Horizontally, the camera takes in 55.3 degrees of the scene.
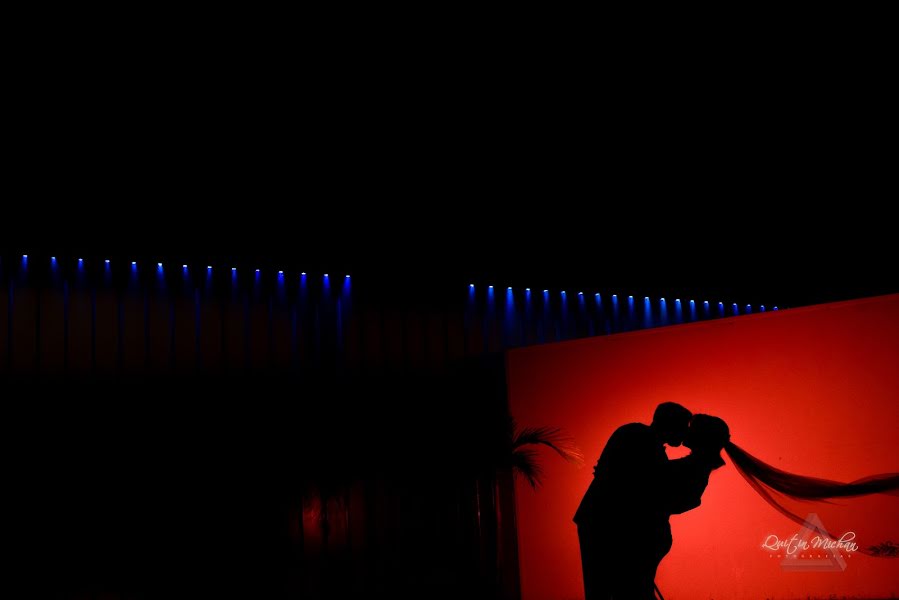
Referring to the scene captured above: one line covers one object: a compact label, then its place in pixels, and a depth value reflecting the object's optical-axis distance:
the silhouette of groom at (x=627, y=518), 5.93
